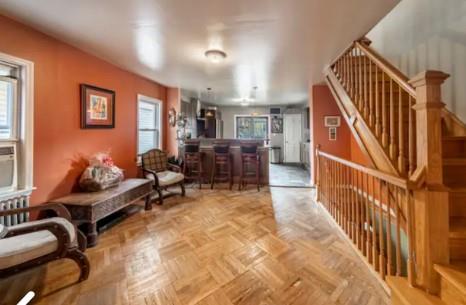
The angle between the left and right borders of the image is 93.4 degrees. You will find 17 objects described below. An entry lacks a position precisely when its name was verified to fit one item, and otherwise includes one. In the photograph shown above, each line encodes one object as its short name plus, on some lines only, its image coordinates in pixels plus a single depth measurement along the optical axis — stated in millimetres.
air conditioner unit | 2222
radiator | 2154
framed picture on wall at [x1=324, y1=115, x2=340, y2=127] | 5055
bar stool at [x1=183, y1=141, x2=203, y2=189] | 5207
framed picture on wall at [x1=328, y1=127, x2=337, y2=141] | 5090
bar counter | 5398
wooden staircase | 1334
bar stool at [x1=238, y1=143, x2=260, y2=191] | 4996
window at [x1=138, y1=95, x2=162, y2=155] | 4621
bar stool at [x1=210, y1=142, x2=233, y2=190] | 5117
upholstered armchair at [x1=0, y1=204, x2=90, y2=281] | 1588
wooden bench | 2428
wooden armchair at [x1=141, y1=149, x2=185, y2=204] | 3924
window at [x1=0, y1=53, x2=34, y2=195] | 2246
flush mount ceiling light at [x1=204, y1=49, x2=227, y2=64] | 3027
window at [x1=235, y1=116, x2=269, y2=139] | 9703
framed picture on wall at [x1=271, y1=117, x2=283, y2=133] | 9289
